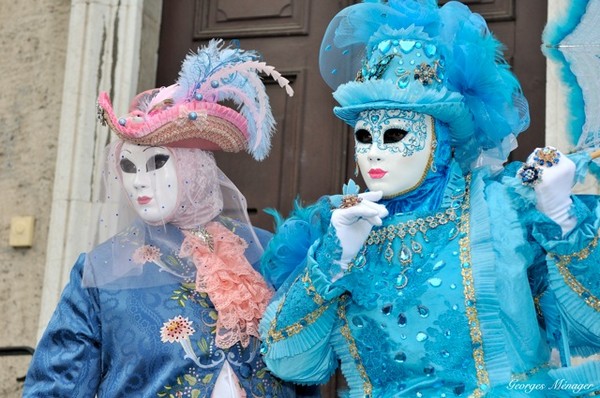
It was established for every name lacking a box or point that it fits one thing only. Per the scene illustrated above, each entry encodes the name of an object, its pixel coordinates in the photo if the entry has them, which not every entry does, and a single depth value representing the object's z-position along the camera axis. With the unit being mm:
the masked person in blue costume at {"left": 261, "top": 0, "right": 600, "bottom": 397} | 3295
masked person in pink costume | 3680
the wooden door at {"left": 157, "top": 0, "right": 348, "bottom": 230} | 4910
